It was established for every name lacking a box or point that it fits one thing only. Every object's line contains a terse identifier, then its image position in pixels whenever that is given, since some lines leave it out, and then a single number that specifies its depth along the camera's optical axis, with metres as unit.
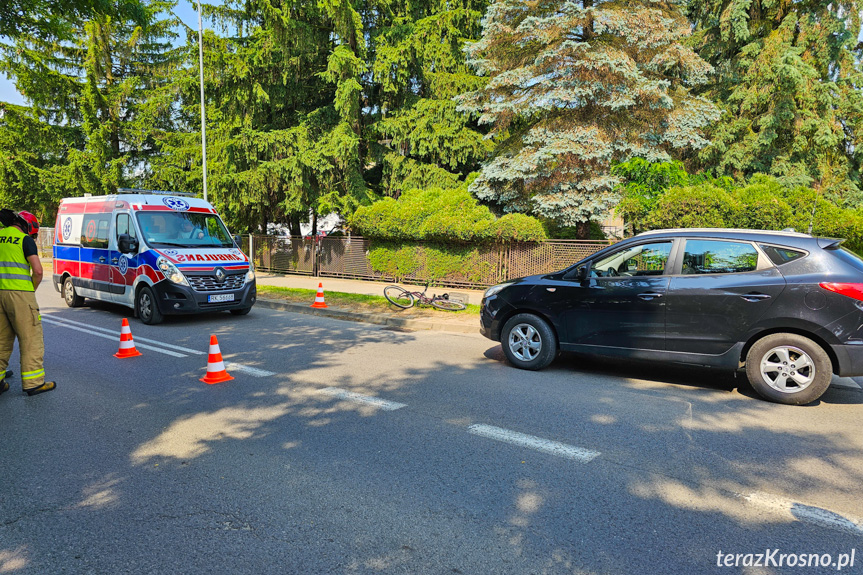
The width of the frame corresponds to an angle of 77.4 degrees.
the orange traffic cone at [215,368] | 6.25
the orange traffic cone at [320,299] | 12.88
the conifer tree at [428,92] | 21.25
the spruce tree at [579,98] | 17.22
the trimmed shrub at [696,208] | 13.95
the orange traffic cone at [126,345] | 7.53
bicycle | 11.89
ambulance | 9.96
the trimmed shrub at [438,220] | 15.84
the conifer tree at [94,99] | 29.48
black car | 5.32
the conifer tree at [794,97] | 21.83
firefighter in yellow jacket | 5.60
